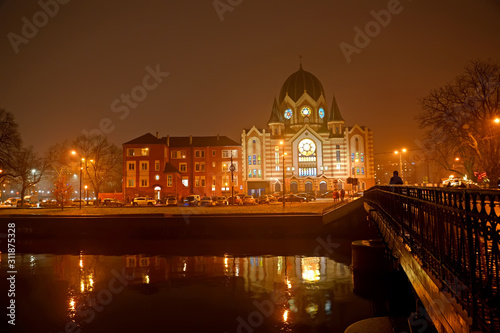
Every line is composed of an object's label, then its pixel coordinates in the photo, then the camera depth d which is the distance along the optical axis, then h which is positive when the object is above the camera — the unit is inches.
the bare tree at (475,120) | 1396.4 +226.9
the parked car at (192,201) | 2192.4 -99.8
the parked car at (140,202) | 2292.6 -101.7
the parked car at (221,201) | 2149.4 -101.9
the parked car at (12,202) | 2900.6 -117.3
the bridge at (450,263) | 165.0 -50.9
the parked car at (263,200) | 2190.5 -101.5
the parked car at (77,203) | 2606.8 -116.7
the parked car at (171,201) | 2254.2 -99.5
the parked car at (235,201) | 2079.0 -101.6
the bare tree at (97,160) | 2731.3 +194.4
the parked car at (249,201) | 2092.6 -100.4
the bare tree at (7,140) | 1918.1 +245.9
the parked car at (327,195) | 2997.0 -106.9
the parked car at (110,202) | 2470.5 -108.2
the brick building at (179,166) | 2856.8 +147.9
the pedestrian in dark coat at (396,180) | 714.4 +0.1
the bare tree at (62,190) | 2130.9 -18.1
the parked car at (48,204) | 2560.5 -119.0
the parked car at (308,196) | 2437.3 -92.1
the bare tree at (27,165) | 2351.4 +151.5
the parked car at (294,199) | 2272.3 -101.4
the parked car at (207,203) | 2098.9 -107.6
